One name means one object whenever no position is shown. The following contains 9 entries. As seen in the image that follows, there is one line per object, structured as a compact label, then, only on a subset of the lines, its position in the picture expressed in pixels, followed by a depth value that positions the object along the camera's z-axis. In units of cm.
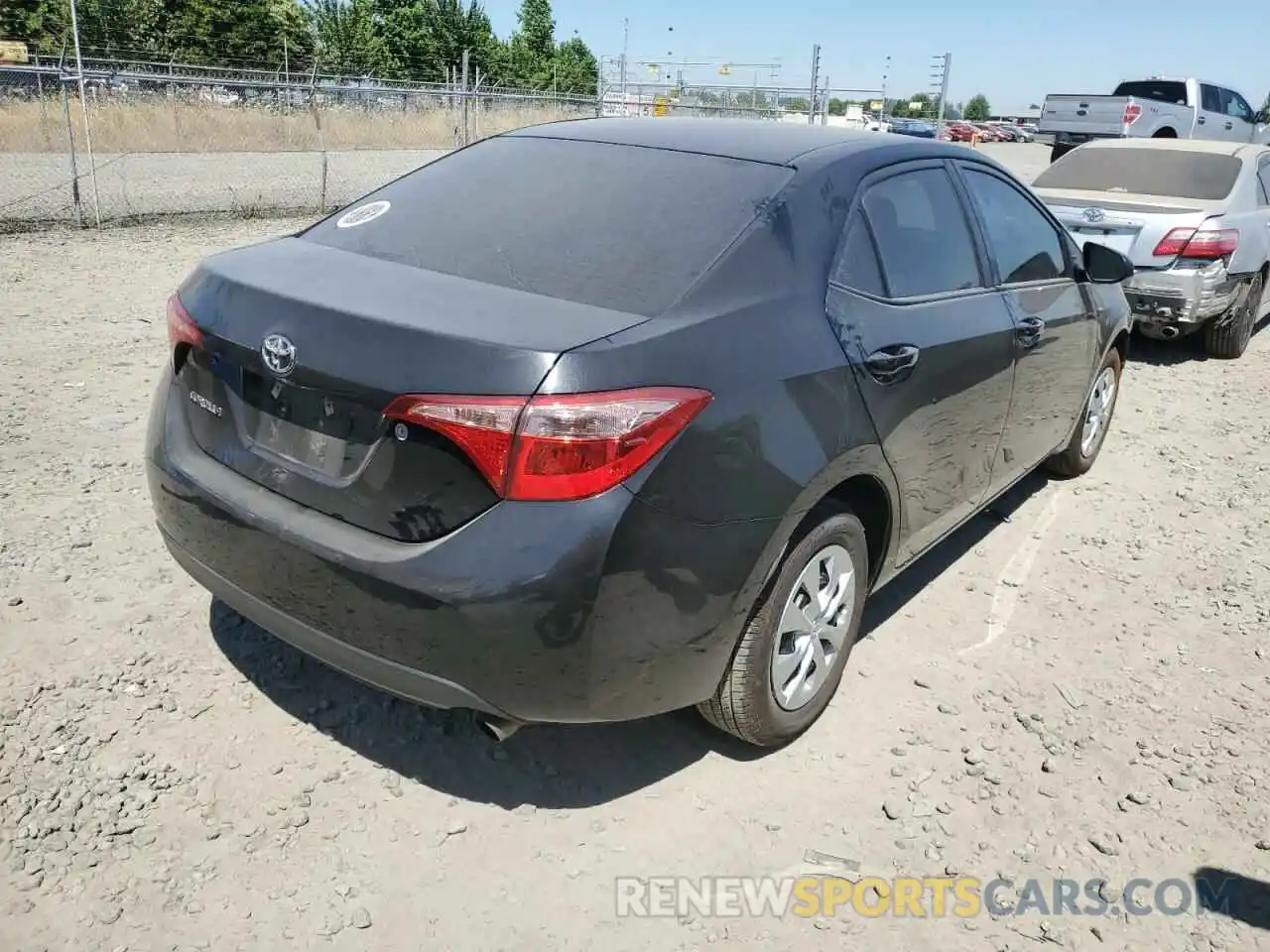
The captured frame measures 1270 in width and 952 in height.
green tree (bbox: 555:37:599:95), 5294
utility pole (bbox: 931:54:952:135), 2497
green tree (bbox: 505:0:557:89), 5569
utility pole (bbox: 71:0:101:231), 1107
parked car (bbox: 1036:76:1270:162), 1881
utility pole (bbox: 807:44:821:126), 2283
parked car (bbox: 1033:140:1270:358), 720
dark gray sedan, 223
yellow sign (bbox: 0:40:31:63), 3256
